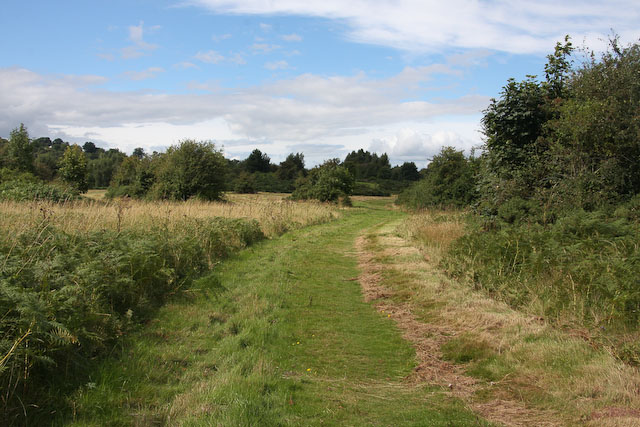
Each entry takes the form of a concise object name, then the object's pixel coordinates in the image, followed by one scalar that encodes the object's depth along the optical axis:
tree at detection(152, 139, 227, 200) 34.28
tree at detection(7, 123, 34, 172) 49.49
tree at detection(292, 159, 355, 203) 47.78
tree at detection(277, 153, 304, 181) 96.94
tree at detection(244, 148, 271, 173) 108.36
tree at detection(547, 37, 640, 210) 11.24
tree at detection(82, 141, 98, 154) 155.18
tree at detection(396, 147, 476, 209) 30.67
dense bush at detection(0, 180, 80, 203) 15.87
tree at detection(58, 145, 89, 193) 58.41
